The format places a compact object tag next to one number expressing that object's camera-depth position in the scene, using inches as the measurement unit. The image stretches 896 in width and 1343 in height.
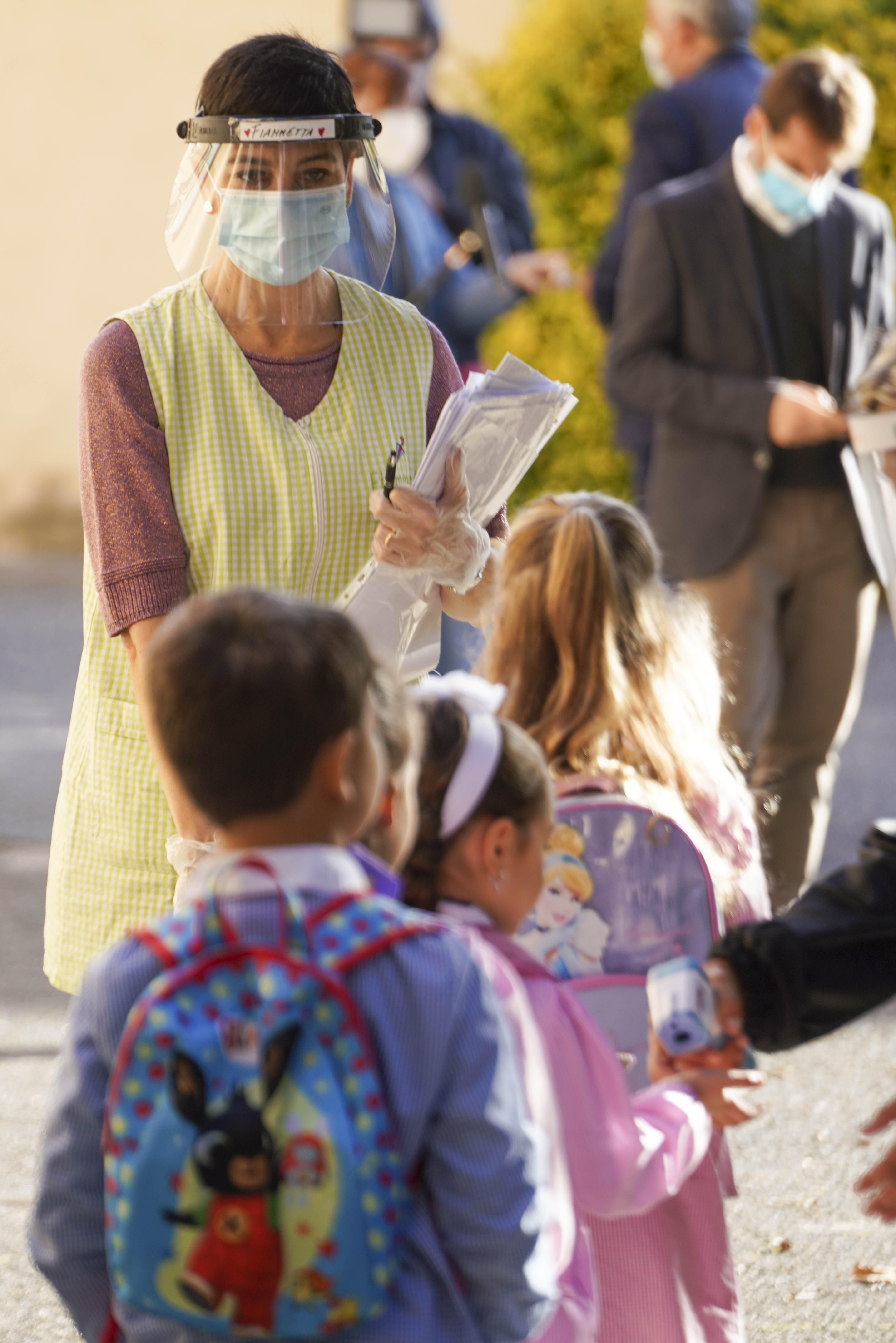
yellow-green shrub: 805.2
